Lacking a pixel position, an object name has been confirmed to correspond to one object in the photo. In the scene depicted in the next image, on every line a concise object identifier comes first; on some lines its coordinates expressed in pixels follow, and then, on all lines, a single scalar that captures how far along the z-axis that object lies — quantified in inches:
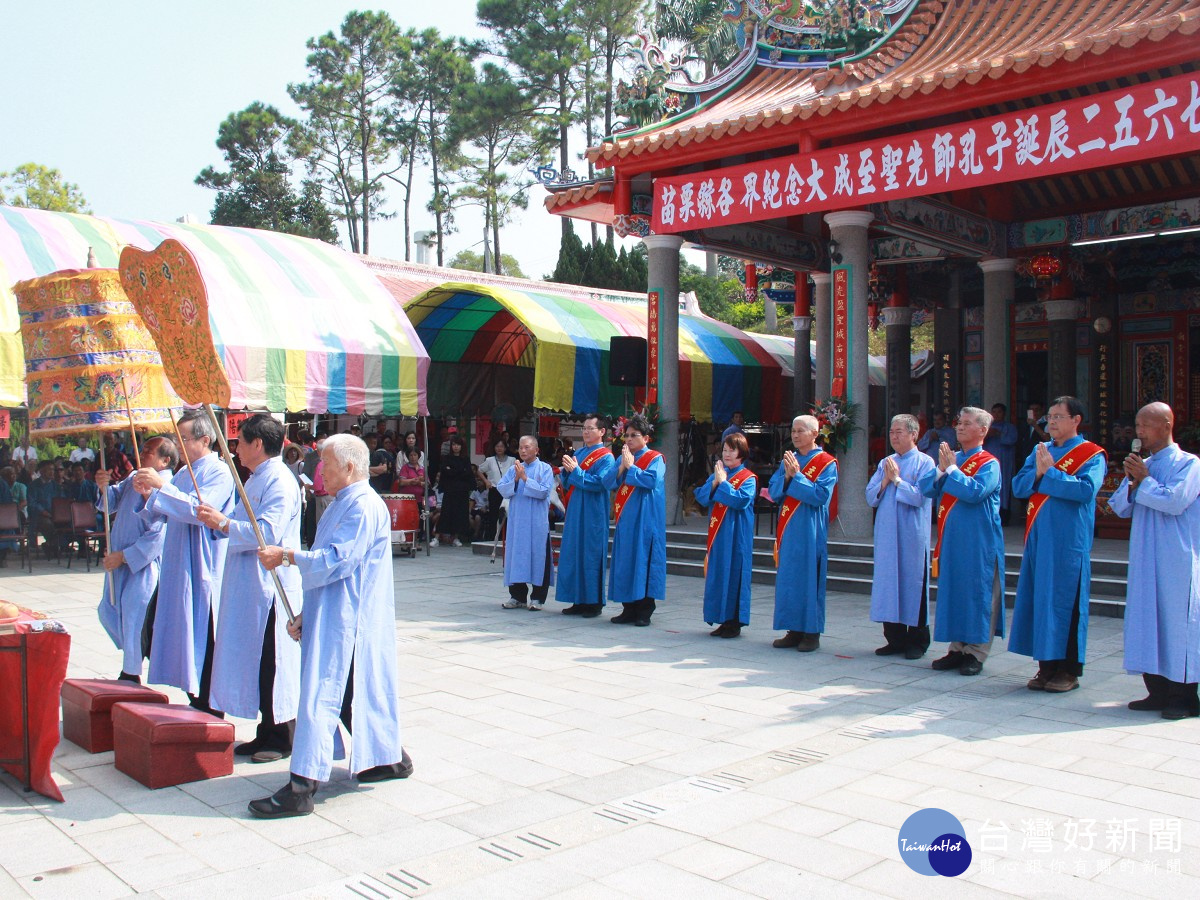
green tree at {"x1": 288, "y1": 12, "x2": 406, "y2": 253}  1282.0
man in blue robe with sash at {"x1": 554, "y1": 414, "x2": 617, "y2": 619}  327.5
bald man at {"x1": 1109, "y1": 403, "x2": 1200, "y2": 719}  204.5
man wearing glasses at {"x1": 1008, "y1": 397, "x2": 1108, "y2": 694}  222.1
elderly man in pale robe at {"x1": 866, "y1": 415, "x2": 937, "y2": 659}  261.1
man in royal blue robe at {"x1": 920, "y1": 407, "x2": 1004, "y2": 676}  240.1
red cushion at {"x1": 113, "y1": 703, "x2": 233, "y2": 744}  166.4
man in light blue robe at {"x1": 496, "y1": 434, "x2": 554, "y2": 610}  340.5
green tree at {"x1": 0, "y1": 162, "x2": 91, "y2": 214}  1149.7
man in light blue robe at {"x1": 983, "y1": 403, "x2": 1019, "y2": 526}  485.4
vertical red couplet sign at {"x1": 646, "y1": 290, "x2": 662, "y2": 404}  462.6
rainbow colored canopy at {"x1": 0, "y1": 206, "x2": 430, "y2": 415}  412.2
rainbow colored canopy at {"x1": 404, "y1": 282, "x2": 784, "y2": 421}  546.0
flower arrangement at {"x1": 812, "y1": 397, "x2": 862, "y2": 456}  403.5
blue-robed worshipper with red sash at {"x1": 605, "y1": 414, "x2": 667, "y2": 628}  311.9
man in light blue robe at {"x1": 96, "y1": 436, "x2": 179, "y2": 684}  208.4
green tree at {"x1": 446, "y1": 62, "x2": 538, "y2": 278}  1200.2
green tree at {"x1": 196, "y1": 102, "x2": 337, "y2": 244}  1299.2
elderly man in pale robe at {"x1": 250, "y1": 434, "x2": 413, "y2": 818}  153.5
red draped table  161.5
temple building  337.4
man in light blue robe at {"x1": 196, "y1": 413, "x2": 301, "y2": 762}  175.0
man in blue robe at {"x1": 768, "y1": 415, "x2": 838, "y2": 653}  271.1
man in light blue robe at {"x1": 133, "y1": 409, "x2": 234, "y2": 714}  196.7
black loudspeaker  475.5
